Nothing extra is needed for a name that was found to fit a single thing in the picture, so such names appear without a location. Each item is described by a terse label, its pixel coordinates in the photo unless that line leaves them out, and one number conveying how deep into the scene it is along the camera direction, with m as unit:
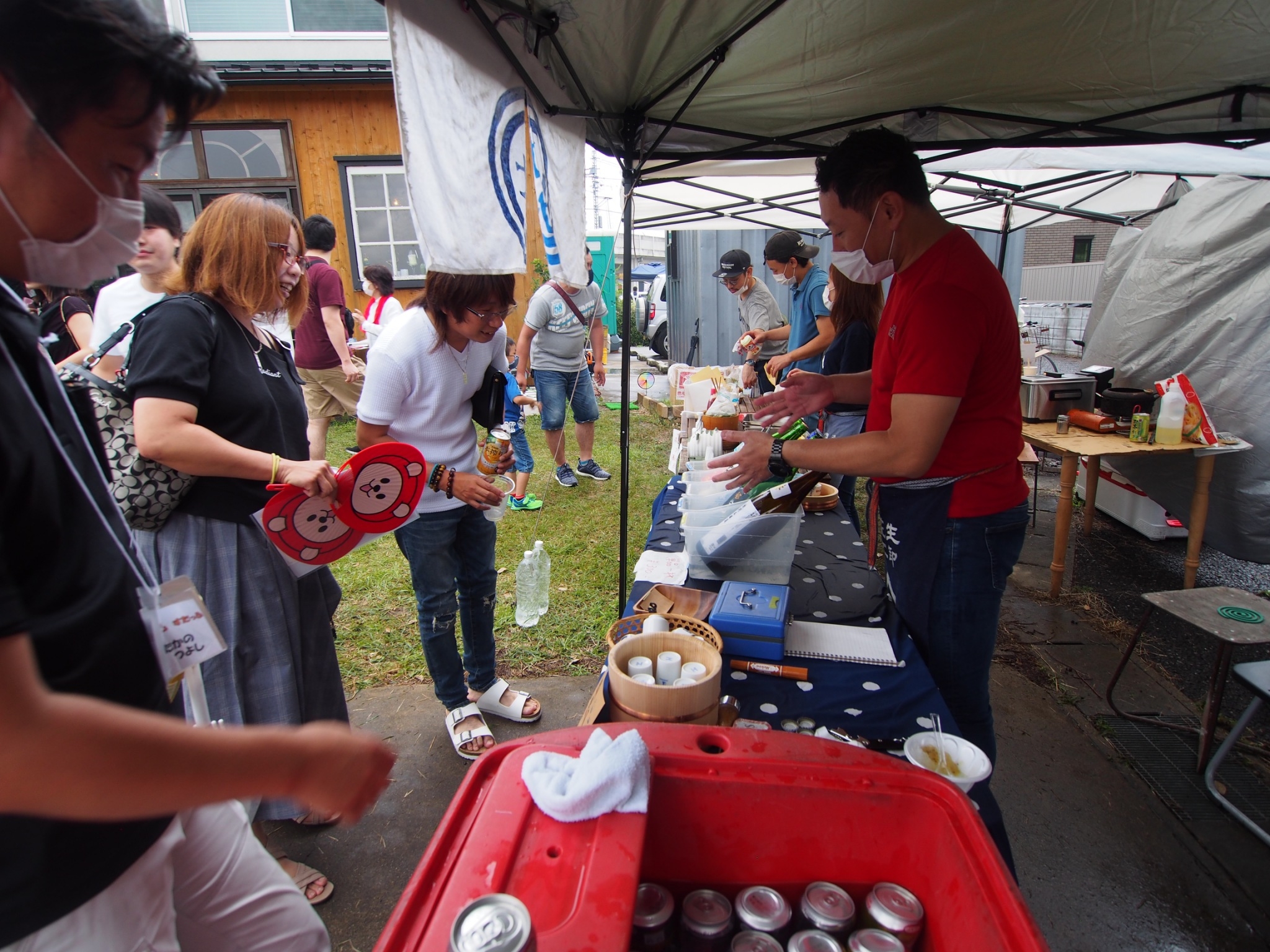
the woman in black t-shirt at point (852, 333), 3.56
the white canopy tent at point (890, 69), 1.80
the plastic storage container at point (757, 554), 2.02
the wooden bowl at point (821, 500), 2.95
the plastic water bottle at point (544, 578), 3.77
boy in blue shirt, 5.28
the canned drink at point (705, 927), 0.86
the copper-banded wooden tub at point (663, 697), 1.21
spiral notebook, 1.65
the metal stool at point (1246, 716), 2.09
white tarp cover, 4.32
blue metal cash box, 1.61
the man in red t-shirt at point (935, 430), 1.57
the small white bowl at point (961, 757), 1.16
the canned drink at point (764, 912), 0.86
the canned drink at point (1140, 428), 3.94
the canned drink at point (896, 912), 0.85
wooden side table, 3.79
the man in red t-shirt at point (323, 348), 5.29
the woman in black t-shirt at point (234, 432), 1.55
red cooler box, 0.77
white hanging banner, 1.30
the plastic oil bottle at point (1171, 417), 3.87
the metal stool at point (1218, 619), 2.23
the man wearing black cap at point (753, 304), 5.99
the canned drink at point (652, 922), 0.86
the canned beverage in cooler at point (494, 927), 0.64
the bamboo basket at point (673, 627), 1.50
